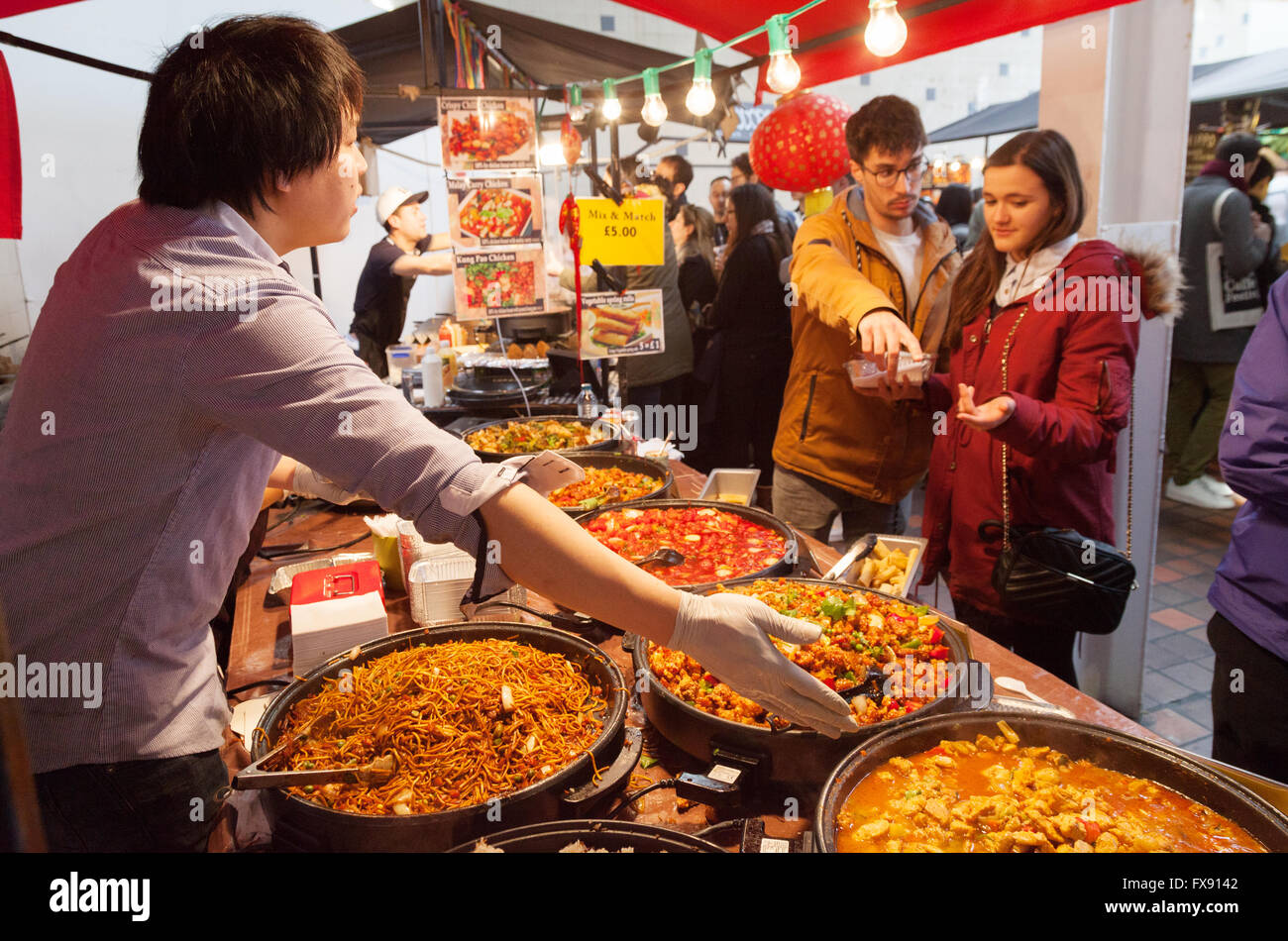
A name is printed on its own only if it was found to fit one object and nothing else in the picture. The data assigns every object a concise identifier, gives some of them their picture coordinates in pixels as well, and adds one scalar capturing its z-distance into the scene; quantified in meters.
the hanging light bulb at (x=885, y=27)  2.89
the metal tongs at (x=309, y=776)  1.31
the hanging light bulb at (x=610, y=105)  4.95
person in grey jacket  6.22
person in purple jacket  2.00
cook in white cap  5.92
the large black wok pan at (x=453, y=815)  1.26
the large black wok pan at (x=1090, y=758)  1.21
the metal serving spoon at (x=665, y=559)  2.38
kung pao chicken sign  4.38
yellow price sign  4.26
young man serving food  1.22
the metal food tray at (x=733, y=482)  3.15
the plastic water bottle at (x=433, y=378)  4.68
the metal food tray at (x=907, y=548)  2.23
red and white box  1.92
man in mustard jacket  3.10
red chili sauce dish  2.42
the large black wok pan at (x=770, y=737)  1.43
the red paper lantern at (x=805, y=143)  4.16
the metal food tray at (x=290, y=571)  2.45
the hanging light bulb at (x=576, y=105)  5.00
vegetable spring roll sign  4.32
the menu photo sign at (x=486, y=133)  4.28
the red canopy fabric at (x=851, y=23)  3.28
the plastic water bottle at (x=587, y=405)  4.30
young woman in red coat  2.46
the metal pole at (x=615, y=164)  4.52
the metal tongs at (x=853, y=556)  2.26
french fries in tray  2.26
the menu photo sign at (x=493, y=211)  4.33
